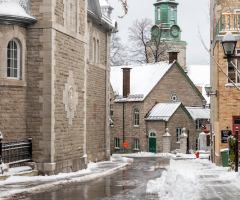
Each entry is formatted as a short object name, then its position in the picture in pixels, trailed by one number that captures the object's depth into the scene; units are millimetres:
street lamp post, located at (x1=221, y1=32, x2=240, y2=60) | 12352
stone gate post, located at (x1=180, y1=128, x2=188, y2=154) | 42375
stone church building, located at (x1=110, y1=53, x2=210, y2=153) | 45812
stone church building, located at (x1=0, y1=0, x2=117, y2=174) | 17516
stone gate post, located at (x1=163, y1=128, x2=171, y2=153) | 43844
